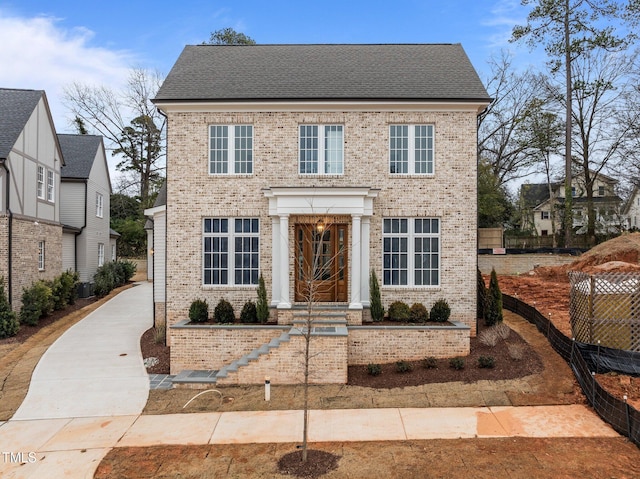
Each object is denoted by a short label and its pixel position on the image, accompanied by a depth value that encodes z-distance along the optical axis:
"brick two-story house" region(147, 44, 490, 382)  12.82
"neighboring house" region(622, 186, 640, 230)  41.91
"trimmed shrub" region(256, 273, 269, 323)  12.27
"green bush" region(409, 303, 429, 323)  12.30
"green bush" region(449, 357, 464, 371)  10.47
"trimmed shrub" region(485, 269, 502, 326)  12.94
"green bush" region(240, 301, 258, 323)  12.29
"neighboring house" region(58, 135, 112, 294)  23.06
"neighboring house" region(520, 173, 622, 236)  34.34
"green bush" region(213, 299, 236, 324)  12.19
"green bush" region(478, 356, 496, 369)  10.44
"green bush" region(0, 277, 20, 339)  14.52
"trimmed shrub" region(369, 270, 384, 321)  12.46
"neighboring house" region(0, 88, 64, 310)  15.90
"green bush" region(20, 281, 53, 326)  16.08
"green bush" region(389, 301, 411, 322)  12.32
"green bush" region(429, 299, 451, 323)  12.30
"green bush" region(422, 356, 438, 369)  10.67
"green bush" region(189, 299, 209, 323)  12.18
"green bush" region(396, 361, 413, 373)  10.58
